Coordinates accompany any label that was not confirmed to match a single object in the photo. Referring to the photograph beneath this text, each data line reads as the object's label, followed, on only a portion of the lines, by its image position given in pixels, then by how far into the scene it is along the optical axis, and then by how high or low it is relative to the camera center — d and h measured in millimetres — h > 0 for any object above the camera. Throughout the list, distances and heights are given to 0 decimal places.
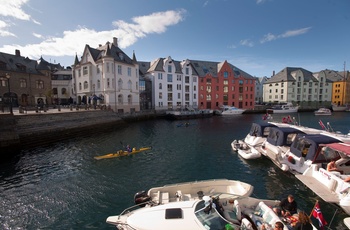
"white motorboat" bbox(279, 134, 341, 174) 13430 -4218
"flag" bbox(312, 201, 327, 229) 7780 -4982
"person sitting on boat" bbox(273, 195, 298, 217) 8742 -5145
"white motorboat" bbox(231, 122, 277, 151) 21312 -4227
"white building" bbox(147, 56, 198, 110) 62812 +6234
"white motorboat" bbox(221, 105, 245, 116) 65363 -3644
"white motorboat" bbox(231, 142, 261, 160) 18594 -5478
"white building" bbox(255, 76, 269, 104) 113250 +6265
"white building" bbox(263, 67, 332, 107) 85250 +5489
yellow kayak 19361 -5655
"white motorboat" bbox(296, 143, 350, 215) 9961 -4923
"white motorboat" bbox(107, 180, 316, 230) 7293 -4861
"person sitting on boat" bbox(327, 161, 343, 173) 11874 -4405
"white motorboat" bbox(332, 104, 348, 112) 75812 -3612
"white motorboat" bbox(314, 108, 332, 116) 63412 -4348
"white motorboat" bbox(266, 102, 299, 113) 70938 -3548
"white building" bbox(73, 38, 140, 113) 47406 +6748
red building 71562 +6119
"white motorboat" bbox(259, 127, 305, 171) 17094 -4242
